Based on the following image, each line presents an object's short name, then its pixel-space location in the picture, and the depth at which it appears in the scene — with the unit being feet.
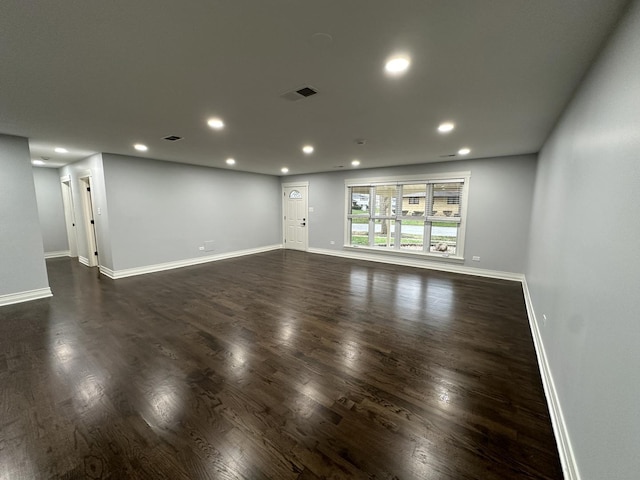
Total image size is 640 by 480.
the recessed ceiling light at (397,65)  5.90
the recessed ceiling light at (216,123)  10.12
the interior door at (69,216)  22.65
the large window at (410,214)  19.43
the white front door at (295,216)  27.68
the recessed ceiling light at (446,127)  10.53
